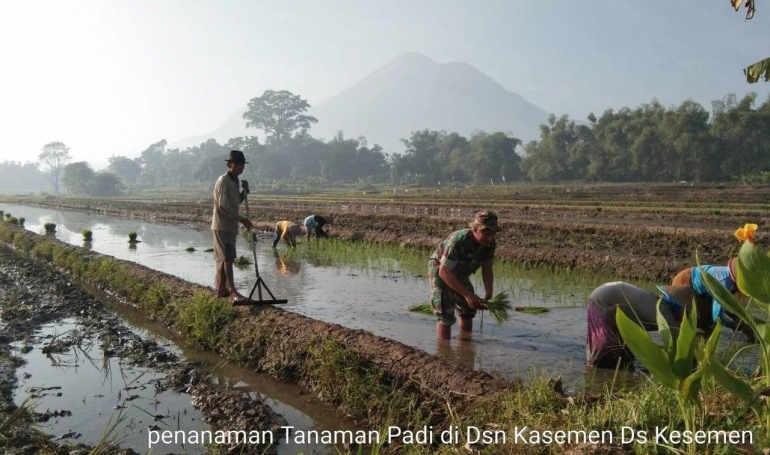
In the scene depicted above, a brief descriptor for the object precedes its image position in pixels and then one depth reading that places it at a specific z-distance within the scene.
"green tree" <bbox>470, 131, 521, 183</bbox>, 52.91
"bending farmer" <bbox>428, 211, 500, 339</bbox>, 4.00
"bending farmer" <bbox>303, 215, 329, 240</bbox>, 12.47
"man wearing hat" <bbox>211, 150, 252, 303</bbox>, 4.93
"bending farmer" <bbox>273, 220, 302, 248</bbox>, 10.80
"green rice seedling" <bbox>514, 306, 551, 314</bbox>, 5.25
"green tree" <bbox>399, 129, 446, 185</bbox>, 60.94
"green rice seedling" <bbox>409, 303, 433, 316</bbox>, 5.32
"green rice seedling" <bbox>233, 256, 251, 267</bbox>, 9.13
